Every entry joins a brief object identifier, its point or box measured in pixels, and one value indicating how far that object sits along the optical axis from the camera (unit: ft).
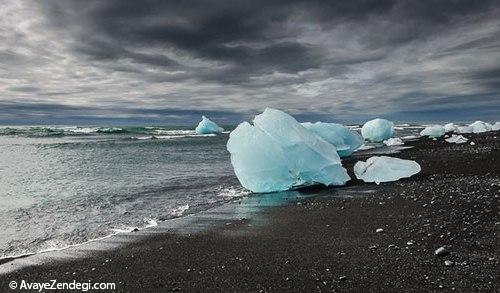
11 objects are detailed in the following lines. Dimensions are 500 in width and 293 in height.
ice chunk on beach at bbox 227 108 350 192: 40.40
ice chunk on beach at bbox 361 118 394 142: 125.29
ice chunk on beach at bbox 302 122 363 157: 72.43
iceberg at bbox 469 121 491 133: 157.94
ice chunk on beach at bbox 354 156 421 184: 41.34
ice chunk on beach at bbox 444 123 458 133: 172.05
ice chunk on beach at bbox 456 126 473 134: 159.63
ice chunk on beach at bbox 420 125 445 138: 141.69
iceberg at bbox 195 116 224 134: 217.66
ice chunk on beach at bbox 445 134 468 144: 96.32
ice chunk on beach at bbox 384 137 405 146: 108.99
